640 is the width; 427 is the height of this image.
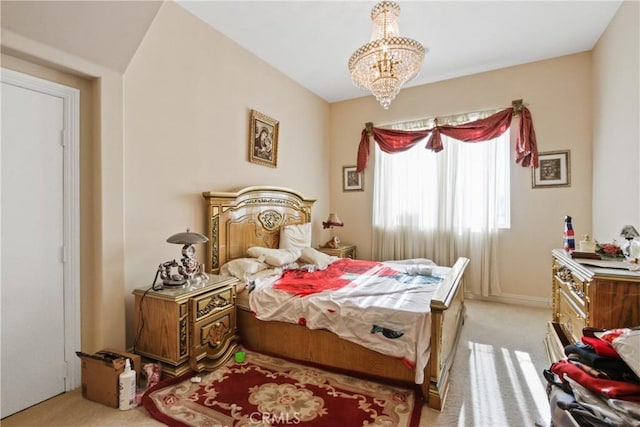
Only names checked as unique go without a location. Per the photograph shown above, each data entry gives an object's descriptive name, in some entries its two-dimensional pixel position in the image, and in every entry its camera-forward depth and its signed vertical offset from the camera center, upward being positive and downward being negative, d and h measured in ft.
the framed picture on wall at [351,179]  15.94 +1.71
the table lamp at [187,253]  7.17 -1.09
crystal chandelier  7.36 +3.95
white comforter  6.04 -2.36
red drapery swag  11.96 +3.45
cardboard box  5.82 -3.35
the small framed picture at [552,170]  11.68 +1.63
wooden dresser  5.31 -1.73
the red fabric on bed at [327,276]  8.04 -2.13
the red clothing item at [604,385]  3.34 -2.12
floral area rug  5.49 -3.92
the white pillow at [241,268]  8.80 -1.78
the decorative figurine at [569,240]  8.07 -0.82
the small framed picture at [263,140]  11.18 +2.83
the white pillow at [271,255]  9.76 -1.54
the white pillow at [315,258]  10.78 -1.83
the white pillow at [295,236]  11.59 -1.07
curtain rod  12.22 +4.40
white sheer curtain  12.75 +0.29
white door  5.73 -0.81
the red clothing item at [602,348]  3.88 -1.88
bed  6.01 -2.95
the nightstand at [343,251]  14.35 -2.05
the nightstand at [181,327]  6.53 -2.73
